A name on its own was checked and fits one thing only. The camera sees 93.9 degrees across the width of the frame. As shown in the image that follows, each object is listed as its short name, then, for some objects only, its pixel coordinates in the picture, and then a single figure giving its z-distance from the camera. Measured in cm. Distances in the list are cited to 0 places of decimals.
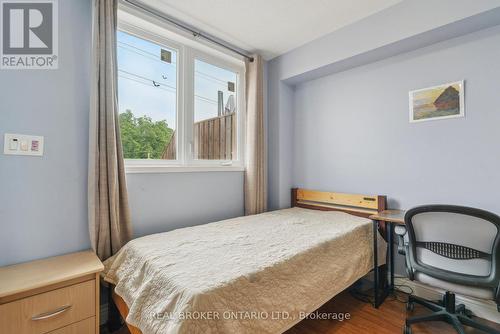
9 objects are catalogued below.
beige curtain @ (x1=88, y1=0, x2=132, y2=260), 167
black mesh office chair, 138
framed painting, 196
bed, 107
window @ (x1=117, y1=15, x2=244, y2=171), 207
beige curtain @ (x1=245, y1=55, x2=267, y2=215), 279
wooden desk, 194
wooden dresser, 116
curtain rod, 196
